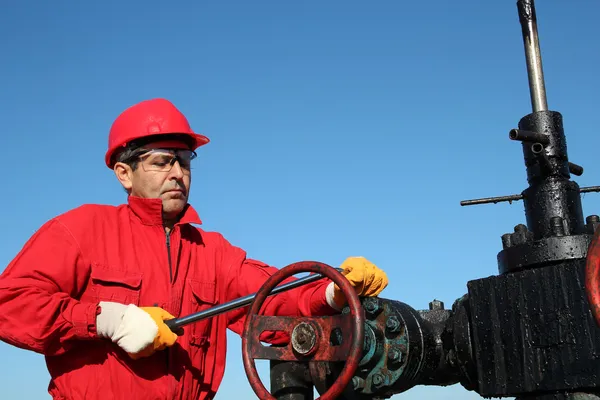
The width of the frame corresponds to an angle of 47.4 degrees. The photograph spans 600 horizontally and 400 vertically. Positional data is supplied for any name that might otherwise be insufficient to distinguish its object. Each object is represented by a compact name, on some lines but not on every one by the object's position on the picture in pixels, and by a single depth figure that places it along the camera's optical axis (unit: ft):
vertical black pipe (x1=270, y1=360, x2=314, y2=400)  8.68
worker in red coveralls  8.02
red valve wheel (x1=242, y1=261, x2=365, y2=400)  6.47
